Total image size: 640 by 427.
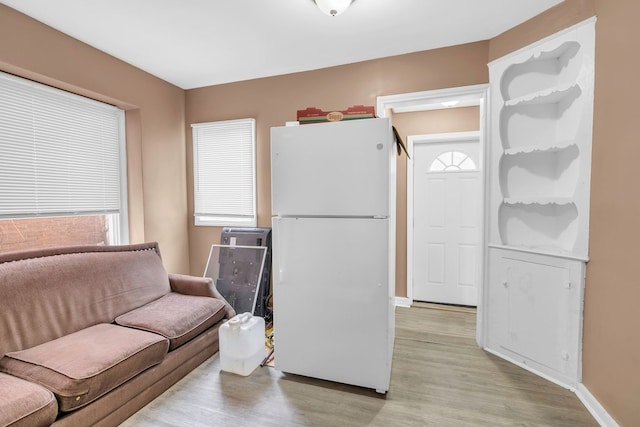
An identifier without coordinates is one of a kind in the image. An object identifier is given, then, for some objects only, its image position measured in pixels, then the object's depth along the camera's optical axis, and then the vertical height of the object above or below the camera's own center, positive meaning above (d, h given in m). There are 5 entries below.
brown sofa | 1.47 -0.86
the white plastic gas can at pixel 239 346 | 2.16 -1.08
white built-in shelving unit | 1.95 +0.01
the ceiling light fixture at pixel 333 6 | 1.95 +1.32
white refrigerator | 1.85 -0.32
